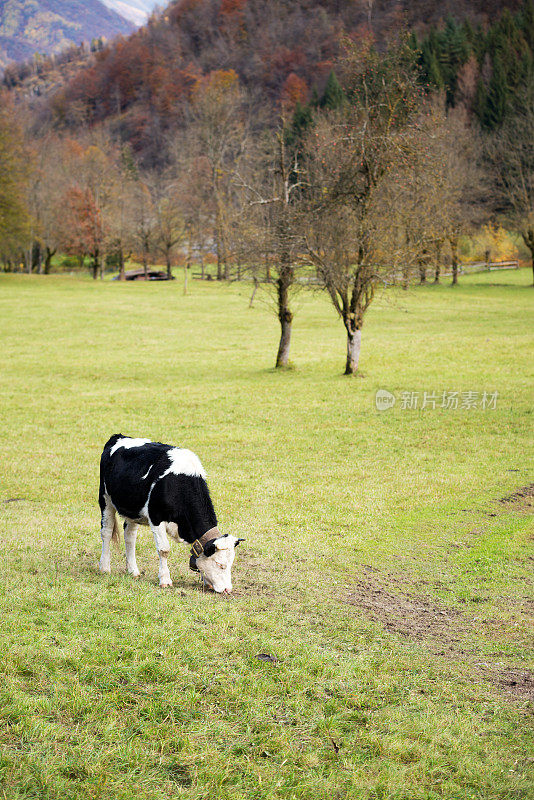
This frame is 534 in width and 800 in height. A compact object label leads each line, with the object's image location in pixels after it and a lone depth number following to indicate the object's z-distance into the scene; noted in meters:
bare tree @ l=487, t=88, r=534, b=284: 60.78
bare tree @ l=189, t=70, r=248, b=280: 80.14
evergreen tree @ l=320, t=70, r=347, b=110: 95.76
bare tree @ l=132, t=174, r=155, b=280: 77.38
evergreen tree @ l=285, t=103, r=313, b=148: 93.16
